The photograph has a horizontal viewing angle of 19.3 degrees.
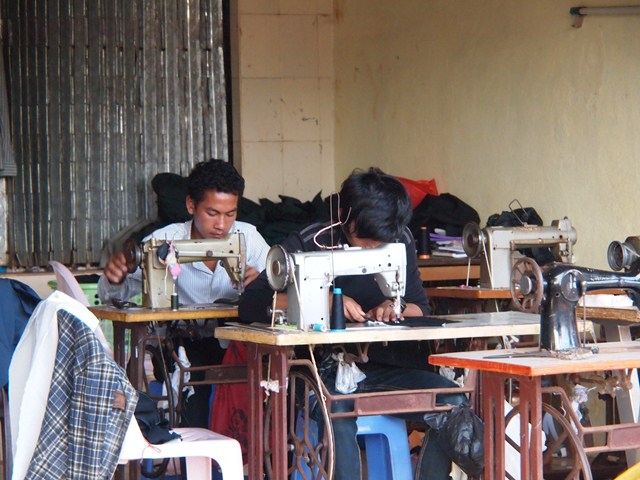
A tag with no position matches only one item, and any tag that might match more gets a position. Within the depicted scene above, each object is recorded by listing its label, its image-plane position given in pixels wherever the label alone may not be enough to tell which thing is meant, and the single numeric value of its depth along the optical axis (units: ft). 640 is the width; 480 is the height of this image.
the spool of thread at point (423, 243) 31.49
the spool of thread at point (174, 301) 22.98
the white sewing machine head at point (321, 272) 19.29
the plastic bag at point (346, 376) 20.20
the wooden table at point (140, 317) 22.33
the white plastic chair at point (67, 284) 20.65
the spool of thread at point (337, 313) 19.06
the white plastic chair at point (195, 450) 16.11
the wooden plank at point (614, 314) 21.04
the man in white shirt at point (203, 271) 24.32
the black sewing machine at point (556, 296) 16.25
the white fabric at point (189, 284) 24.75
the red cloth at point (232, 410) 23.11
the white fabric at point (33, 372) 15.28
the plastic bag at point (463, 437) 18.80
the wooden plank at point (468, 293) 26.91
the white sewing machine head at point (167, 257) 23.26
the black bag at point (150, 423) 16.73
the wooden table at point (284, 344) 18.46
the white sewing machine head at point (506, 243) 27.04
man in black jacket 19.65
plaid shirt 15.20
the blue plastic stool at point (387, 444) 20.35
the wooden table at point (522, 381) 15.33
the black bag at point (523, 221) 28.79
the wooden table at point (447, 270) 30.62
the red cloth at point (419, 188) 33.54
